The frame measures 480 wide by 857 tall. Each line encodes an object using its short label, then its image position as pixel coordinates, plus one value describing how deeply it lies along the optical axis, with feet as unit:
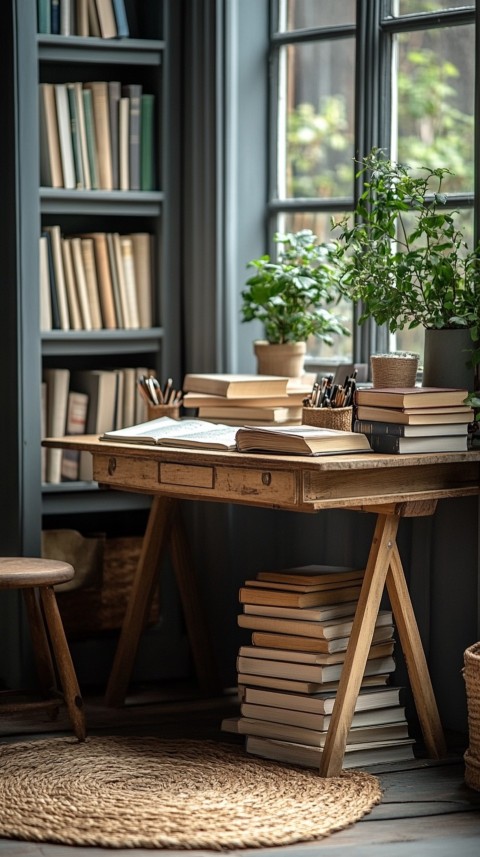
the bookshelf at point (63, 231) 13.39
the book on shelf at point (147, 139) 14.33
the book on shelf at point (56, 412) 14.11
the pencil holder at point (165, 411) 13.53
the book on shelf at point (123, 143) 14.15
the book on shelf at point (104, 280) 14.17
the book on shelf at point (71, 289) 14.01
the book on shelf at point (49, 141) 13.78
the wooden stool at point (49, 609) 11.84
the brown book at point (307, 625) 11.50
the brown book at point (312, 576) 11.80
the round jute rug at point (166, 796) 9.93
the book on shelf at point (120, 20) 13.98
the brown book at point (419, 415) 11.10
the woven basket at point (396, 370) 11.81
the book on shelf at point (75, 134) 13.88
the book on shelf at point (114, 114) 14.08
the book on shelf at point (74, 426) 14.24
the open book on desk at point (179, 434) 11.81
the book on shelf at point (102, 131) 13.99
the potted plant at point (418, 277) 11.67
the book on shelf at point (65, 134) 13.82
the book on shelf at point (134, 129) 14.20
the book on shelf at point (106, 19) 13.97
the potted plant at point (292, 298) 13.42
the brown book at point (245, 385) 12.82
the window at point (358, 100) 13.00
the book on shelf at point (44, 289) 13.83
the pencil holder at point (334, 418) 11.70
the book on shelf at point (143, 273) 14.44
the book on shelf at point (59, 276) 13.94
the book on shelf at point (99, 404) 14.23
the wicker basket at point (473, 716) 10.98
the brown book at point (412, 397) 11.11
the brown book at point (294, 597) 11.69
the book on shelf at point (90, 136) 13.96
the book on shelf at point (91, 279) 14.12
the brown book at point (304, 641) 11.53
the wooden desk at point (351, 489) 10.78
